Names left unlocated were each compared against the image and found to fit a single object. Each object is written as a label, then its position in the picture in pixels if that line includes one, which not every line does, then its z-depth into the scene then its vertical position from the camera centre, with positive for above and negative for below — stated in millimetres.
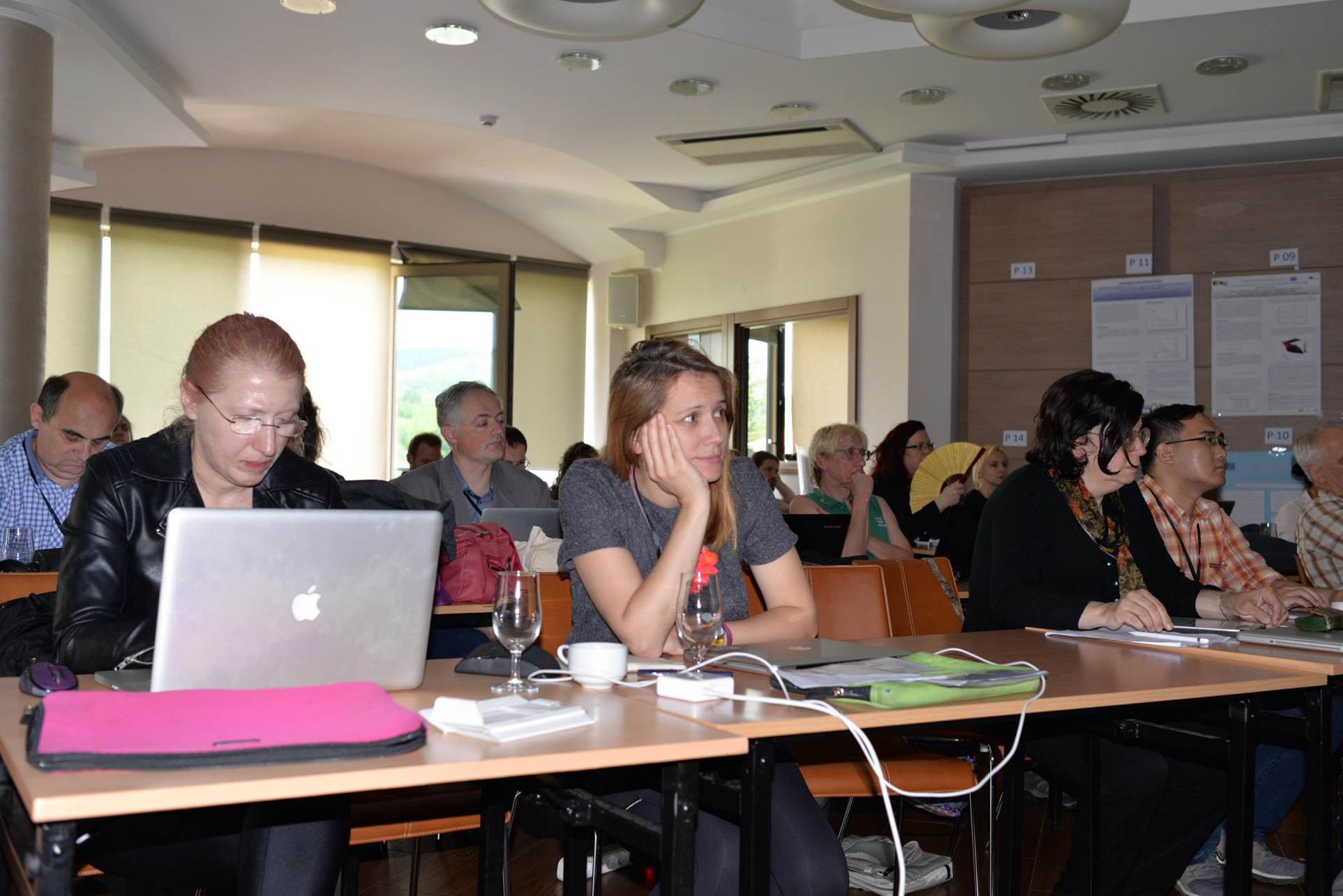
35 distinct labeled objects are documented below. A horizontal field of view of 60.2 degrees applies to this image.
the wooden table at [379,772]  1080 -316
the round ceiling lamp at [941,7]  4074 +1666
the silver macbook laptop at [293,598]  1370 -161
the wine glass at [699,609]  1724 -203
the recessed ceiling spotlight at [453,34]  5129 +1957
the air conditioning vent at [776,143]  6477 +1924
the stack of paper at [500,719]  1373 -302
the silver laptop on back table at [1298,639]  2295 -326
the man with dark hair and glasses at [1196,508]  3256 -81
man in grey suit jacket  4523 +49
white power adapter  1611 -301
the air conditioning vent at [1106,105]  5871 +1948
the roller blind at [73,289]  7496 +1151
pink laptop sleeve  1157 -278
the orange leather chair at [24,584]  2250 -234
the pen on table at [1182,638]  2363 -326
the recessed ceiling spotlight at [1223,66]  5422 +1962
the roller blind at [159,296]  7758 +1172
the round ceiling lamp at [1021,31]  4500 +1779
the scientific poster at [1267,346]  6484 +767
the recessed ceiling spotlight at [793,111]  6145 +1946
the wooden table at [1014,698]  1512 -335
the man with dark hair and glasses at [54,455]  3600 +30
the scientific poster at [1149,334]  6742 +853
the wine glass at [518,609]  1635 -196
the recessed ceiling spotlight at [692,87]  5781 +1946
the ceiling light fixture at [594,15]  4410 +1763
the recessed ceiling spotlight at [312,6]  4879 +1958
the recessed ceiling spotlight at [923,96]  5895 +1954
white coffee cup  1717 -287
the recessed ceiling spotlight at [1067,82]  5641 +1952
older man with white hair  3879 -198
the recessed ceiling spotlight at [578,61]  5434 +1942
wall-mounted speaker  9219 +1355
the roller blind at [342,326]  8398 +1061
